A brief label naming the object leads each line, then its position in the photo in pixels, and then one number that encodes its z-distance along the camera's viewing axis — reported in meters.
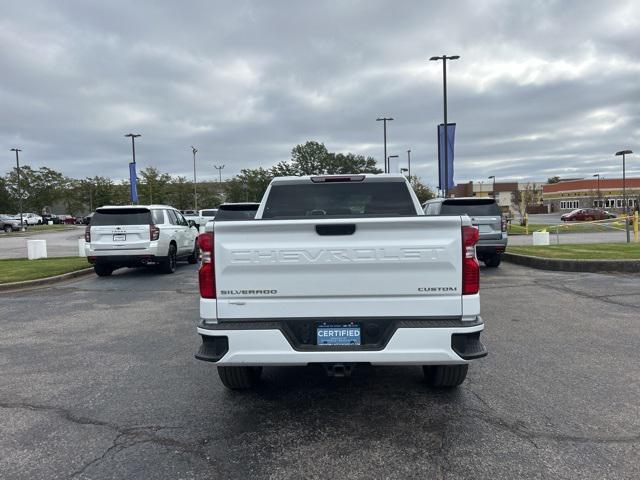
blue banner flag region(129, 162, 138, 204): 39.25
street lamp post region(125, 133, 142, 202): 48.60
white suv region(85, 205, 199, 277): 11.93
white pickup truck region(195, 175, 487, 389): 3.42
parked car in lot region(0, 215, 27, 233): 49.12
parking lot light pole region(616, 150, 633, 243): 41.39
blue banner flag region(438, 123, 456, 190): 24.48
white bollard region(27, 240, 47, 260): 16.56
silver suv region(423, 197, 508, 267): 12.12
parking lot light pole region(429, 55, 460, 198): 24.48
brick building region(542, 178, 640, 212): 86.50
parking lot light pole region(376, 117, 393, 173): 48.08
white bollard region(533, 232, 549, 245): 17.52
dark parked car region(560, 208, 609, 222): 53.19
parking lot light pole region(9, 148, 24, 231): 54.50
